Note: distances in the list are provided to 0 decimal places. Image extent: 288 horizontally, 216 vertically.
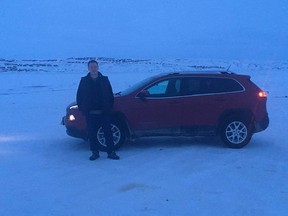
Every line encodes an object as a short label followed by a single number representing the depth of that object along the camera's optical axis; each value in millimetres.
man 5123
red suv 5694
